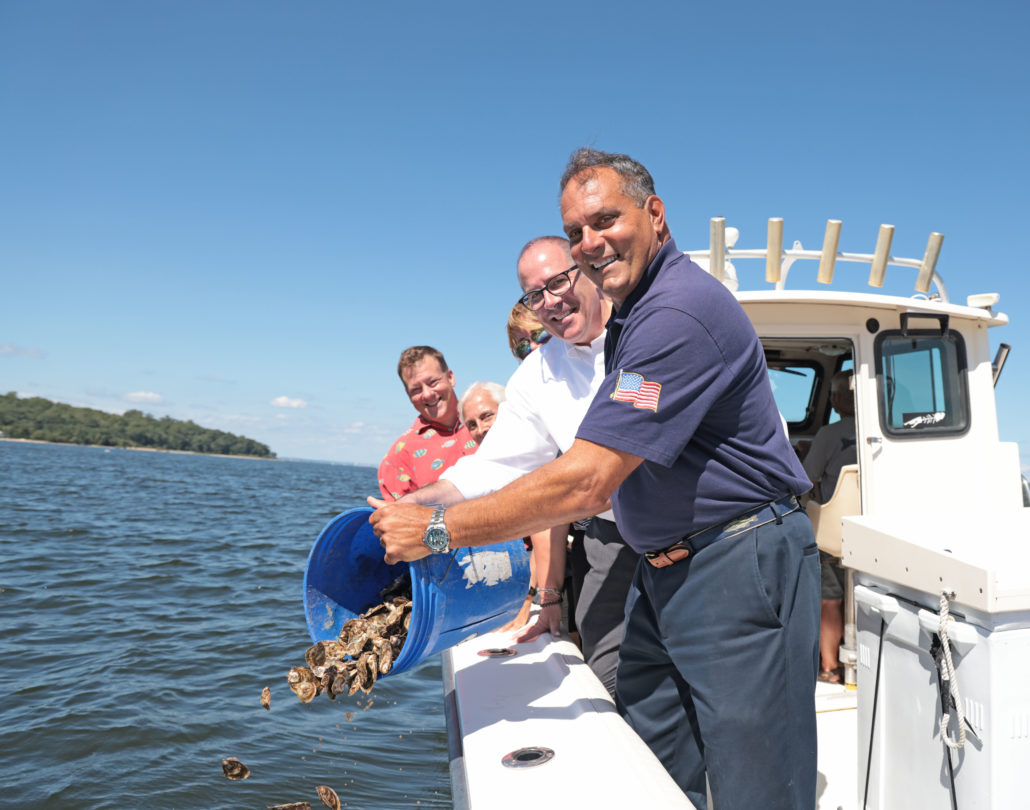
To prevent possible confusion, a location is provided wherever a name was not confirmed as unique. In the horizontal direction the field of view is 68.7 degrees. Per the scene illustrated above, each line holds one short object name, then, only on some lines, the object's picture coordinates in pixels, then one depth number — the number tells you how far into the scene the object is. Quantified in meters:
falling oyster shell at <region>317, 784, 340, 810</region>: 2.94
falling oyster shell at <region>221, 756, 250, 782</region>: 3.32
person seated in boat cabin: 4.96
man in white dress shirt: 2.77
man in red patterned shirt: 4.35
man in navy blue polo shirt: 1.81
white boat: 1.83
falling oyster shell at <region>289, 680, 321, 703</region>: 2.31
